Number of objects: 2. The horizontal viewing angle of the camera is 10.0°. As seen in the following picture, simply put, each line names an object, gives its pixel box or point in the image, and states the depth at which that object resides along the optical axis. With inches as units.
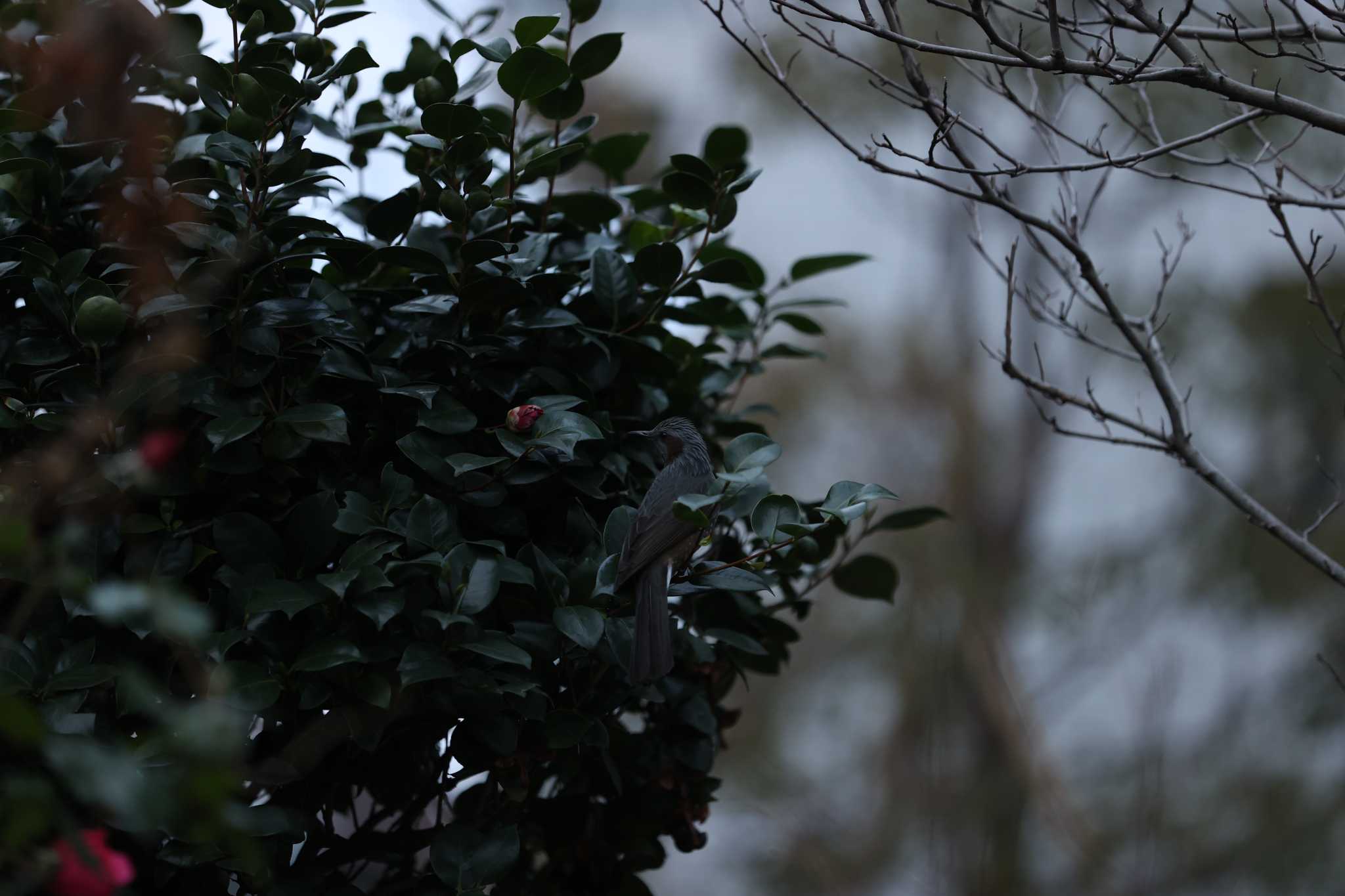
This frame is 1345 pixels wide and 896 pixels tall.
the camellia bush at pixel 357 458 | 267.4
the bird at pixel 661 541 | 270.0
